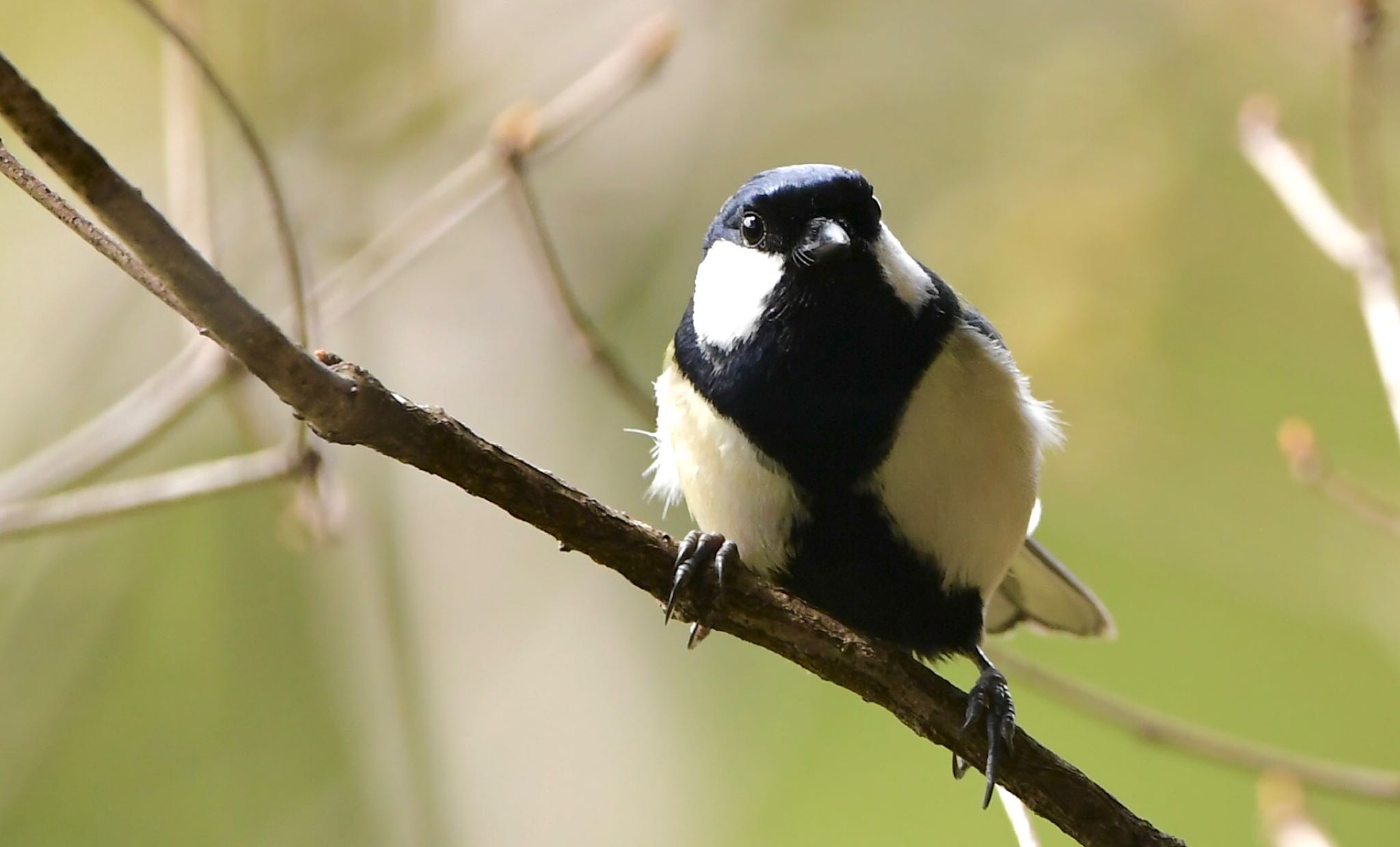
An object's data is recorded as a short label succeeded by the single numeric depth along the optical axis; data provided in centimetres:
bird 280
